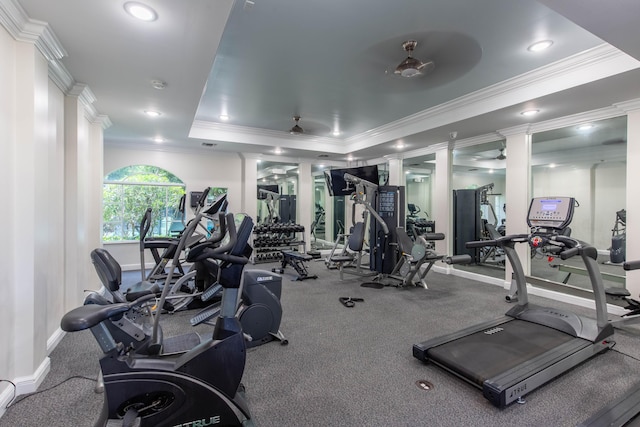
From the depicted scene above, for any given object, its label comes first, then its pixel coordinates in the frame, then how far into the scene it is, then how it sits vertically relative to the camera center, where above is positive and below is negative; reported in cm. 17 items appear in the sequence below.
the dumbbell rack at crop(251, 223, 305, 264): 721 -76
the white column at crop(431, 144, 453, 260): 624 +29
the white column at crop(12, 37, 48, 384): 217 +0
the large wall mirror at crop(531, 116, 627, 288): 556 +77
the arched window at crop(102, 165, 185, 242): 643 +21
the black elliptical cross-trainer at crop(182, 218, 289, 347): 281 -94
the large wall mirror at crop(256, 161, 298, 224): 768 +50
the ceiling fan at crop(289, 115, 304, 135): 540 +150
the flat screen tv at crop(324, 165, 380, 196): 646 +71
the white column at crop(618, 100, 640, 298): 368 +26
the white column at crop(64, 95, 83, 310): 328 +19
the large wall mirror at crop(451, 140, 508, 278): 644 -34
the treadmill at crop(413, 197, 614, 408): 222 -121
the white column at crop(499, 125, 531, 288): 486 +45
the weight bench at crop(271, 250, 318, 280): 563 -104
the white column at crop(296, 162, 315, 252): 817 +37
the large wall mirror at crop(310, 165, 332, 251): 931 -15
